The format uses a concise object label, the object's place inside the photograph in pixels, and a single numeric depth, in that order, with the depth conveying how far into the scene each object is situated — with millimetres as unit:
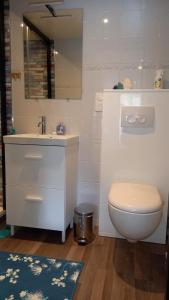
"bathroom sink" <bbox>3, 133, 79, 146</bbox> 1726
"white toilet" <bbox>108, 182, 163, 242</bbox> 1326
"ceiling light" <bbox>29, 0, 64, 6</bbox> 1984
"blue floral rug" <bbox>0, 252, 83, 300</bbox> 1284
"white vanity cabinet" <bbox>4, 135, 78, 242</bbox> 1763
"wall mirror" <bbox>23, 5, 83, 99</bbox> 2061
